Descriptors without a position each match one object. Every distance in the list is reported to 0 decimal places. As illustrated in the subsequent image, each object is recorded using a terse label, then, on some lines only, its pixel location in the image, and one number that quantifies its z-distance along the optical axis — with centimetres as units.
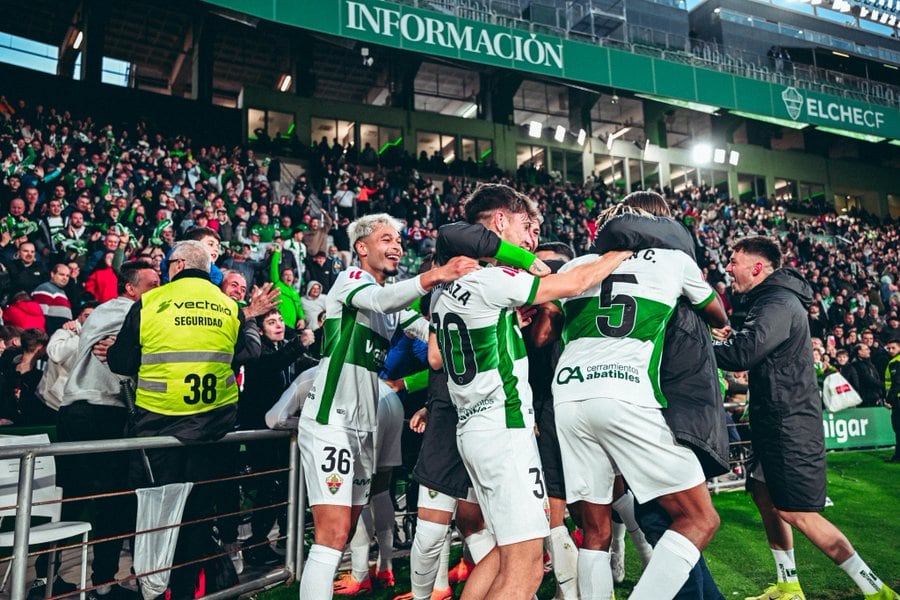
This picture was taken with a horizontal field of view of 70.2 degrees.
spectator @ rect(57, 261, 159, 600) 440
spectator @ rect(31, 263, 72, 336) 772
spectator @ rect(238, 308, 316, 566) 530
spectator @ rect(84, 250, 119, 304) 846
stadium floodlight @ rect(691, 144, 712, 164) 3195
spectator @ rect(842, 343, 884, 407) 1241
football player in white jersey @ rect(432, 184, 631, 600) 270
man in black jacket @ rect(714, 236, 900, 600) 370
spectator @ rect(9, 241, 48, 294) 822
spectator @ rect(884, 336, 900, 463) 1022
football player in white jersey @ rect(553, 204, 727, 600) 285
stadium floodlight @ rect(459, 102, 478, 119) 2983
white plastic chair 362
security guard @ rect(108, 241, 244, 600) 403
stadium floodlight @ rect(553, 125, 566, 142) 2842
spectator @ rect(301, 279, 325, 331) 983
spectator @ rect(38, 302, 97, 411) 514
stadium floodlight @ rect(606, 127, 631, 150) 3126
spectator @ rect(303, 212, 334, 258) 1301
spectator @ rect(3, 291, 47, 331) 733
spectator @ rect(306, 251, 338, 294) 1182
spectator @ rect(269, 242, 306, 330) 899
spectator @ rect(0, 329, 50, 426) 581
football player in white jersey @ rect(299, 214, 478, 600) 319
